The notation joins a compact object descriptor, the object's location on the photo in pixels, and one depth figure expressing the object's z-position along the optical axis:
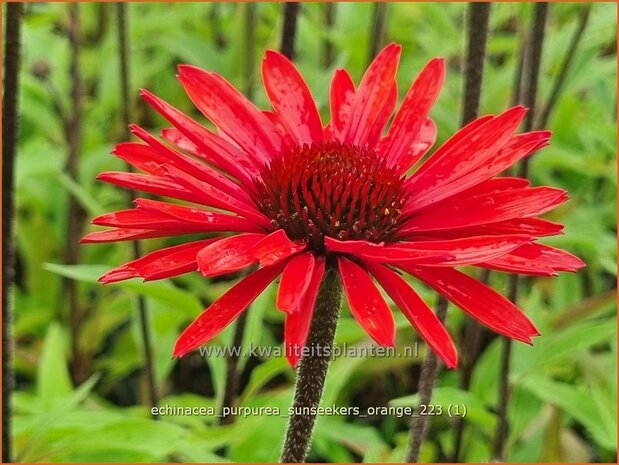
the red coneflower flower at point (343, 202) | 0.35
